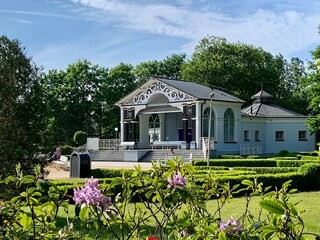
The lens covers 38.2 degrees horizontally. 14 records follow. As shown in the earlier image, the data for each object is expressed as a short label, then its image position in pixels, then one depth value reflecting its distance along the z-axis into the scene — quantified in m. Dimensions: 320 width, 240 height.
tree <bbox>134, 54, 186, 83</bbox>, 65.50
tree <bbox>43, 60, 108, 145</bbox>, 55.16
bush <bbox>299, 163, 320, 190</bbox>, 16.11
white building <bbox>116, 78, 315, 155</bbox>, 35.84
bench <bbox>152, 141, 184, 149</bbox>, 36.31
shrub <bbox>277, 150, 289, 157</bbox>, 33.19
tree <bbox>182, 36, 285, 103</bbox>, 55.50
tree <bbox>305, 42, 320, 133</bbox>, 29.41
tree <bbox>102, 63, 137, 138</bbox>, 56.72
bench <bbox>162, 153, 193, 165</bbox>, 29.46
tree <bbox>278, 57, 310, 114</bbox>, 55.04
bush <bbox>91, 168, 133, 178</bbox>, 19.80
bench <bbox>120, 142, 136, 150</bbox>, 38.28
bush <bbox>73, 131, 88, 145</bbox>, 48.17
